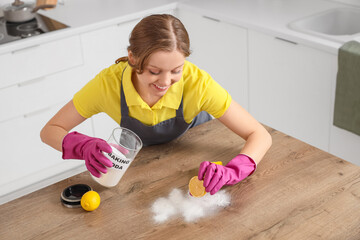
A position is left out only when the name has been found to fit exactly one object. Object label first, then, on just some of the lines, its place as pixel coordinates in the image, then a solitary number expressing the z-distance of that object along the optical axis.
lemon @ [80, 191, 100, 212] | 1.36
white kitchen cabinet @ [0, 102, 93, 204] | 2.78
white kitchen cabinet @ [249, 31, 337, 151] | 2.51
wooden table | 1.28
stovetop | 2.71
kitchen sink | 2.84
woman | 1.46
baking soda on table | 1.35
